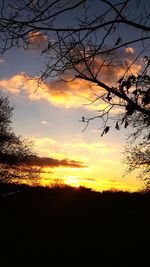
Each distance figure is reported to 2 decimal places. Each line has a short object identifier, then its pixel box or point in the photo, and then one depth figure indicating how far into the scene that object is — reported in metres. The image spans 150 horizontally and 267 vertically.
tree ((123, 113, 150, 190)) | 15.27
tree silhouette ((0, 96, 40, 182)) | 18.58
